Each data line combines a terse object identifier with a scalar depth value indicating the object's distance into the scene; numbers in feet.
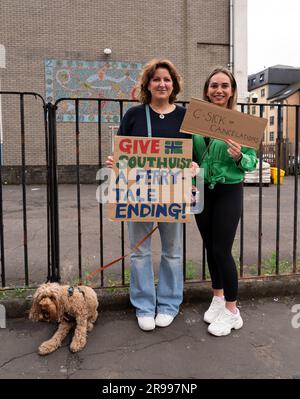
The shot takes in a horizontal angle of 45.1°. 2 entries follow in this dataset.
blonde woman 8.59
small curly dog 7.69
